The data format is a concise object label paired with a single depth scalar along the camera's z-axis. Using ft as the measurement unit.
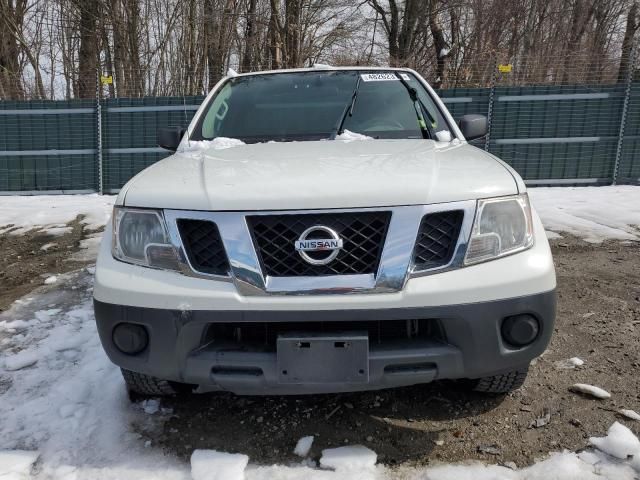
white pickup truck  5.61
